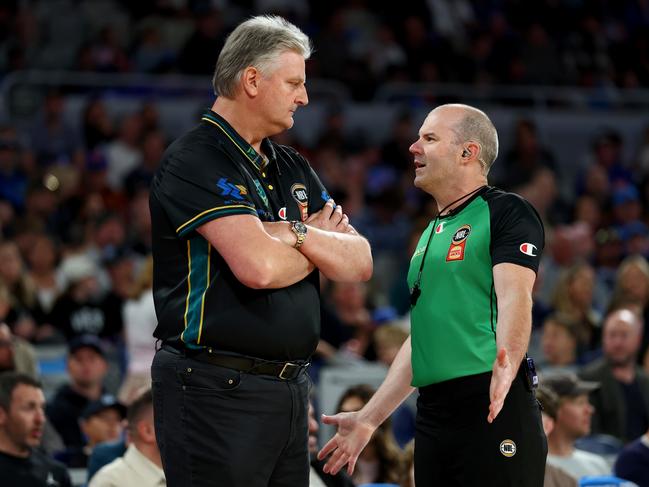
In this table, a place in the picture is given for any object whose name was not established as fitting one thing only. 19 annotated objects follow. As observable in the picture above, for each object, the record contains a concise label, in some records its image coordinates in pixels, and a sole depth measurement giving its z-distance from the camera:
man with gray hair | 6.94
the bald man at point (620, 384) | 16.72
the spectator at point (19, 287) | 18.73
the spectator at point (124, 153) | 25.27
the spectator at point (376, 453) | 12.74
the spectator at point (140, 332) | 17.17
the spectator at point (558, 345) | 18.19
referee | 7.66
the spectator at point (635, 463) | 12.21
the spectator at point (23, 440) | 11.75
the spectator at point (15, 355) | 15.04
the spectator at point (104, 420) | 14.22
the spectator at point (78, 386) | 15.64
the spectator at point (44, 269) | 19.81
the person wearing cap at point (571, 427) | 12.83
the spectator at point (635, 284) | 20.22
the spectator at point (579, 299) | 20.28
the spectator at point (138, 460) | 10.88
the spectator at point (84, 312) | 19.20
